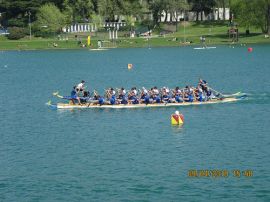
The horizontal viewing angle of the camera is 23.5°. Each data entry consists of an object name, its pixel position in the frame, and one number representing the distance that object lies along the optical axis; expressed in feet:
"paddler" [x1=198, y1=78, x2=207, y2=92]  175.94
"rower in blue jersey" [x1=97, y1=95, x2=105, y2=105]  171.53
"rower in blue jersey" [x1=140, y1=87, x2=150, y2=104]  171.12
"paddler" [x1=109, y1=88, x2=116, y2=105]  171.27
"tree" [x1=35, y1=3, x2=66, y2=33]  452.35
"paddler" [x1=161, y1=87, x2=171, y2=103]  172.04
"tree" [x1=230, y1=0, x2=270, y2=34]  408.87
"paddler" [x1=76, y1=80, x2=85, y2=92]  177.08
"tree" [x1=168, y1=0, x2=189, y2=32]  456.04
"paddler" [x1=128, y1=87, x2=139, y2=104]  172.14
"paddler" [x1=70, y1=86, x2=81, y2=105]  174.17
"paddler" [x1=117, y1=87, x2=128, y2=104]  171.77
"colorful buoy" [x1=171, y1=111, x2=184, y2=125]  148.77
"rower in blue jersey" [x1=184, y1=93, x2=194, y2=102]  172.24
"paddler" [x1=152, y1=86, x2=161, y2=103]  171.66
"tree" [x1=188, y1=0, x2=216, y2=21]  479.00
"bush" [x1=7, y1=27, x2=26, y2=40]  450.87
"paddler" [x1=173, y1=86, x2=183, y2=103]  171.73
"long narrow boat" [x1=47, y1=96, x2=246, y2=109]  171.63
